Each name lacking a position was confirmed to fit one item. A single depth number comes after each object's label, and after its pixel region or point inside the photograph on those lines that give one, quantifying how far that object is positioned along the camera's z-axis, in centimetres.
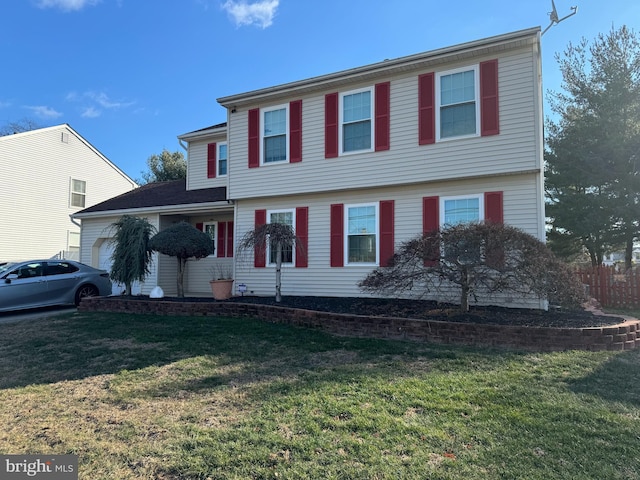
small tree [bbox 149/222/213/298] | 965
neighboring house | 1659
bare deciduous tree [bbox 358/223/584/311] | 612
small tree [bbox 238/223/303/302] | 894
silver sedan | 938
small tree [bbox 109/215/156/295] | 1030
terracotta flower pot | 1004
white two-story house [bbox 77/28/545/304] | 803
